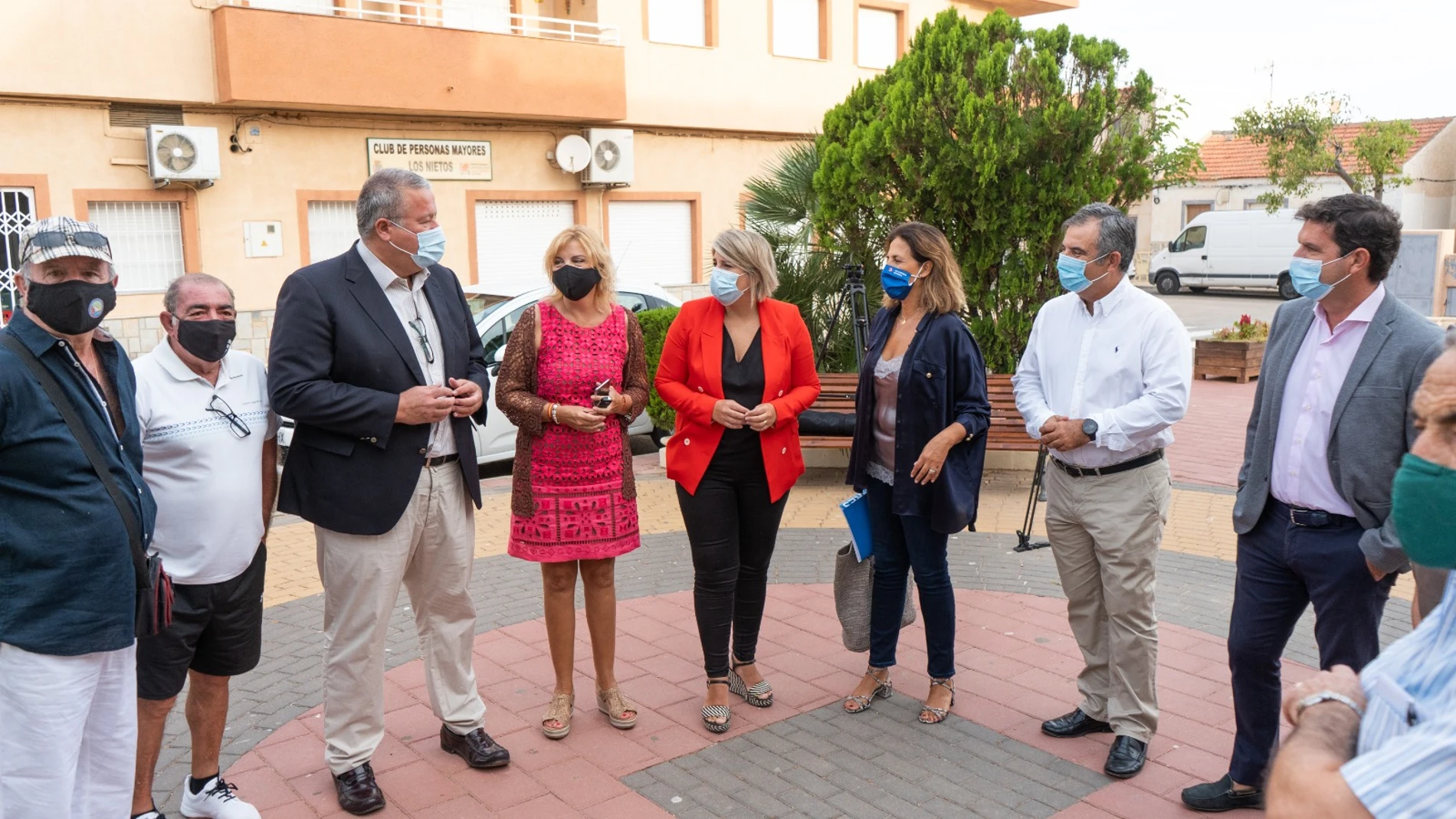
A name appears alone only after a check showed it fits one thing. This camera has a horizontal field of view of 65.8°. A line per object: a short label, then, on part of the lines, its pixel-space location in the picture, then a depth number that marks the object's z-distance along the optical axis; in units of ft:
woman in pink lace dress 14.87
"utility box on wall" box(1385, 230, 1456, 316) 62.59
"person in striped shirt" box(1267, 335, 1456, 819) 5.50
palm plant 33.17
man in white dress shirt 13.80
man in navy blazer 12.81
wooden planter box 52.13
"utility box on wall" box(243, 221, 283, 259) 50.11
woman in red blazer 15.38
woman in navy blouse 15.01
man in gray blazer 11.30
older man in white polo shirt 11.88
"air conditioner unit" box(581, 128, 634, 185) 60.39
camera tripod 28.32
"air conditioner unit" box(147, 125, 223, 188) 46.03
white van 104.12
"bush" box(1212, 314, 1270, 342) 53.93
